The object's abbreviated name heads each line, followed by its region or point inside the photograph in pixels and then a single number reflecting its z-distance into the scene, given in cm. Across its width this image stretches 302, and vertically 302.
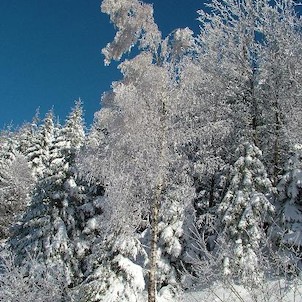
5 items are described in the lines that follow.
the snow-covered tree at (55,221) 2284
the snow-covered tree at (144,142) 1531
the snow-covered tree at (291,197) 1753
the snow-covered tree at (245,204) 1734
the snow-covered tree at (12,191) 3934
